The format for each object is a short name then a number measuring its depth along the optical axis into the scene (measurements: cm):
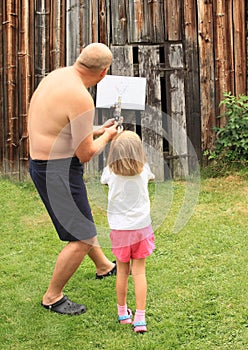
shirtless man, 414
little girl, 406
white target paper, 764
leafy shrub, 760
